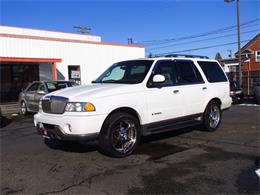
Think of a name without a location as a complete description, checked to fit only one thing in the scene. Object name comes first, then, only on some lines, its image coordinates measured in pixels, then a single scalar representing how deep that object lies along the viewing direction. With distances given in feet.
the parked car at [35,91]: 31.98
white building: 44.81
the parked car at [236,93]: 41.19
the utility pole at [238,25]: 55.12
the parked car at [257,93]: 39.30
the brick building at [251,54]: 88.78
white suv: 13.69
